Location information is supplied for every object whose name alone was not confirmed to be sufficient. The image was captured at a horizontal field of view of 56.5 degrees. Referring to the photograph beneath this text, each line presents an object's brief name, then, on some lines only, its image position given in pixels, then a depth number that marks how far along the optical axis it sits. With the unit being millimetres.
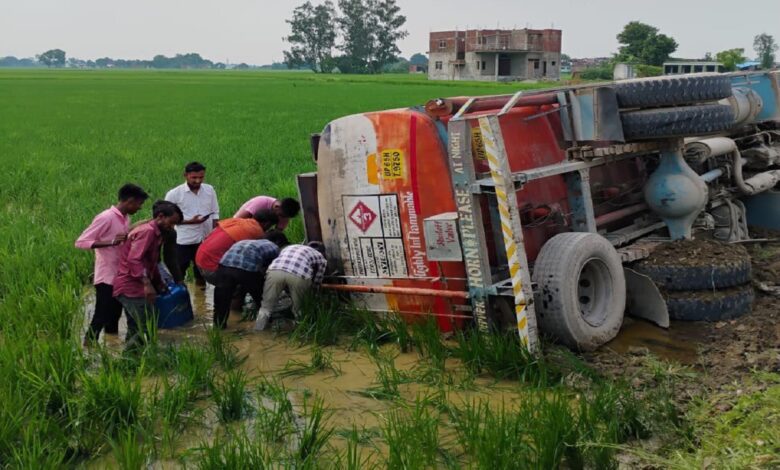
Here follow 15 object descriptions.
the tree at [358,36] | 94625
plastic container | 5691
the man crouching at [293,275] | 5539
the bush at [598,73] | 54172
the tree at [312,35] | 99062
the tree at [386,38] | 94938
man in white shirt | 6715
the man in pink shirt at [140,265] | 5113
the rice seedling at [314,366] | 4801
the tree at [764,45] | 90438
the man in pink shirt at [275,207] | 6301
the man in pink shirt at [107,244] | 5195
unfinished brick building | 66500
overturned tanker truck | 4828
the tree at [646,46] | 61438
